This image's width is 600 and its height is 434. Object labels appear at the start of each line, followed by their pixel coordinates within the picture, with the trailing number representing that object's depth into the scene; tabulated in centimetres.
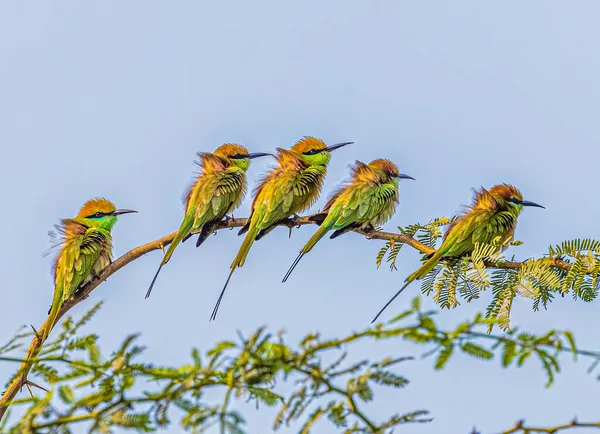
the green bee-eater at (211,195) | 1018
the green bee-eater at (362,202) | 1005
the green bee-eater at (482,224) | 880
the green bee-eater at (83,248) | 970
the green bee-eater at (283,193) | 995
